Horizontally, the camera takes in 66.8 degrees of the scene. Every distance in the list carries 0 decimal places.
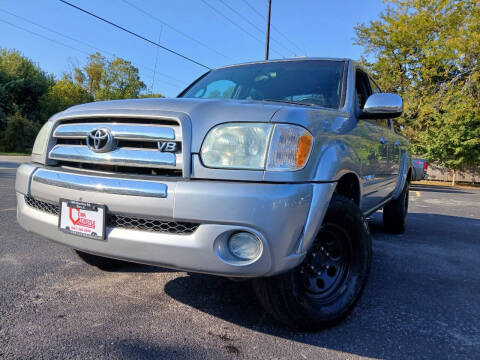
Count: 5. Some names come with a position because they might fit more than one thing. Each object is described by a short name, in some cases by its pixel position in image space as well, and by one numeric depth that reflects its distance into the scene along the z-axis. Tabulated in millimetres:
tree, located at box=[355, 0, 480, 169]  19391
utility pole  18078
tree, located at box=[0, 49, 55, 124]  31906
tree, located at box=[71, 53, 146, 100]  46688
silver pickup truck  1636
